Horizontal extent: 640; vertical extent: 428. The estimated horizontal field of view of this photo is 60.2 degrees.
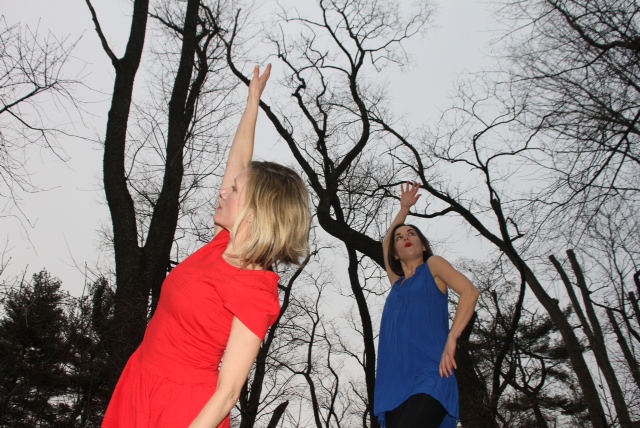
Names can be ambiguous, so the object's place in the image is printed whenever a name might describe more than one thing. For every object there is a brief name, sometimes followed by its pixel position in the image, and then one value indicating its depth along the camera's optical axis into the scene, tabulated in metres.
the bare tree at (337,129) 13.55
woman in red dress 1.89
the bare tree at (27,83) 5.58
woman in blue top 3.22
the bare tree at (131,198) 5.42
